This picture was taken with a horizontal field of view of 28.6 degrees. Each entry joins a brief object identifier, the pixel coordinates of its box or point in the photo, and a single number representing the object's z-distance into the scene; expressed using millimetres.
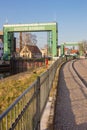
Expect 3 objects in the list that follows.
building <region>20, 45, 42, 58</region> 68483
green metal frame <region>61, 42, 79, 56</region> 68666
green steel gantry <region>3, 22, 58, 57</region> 40352
